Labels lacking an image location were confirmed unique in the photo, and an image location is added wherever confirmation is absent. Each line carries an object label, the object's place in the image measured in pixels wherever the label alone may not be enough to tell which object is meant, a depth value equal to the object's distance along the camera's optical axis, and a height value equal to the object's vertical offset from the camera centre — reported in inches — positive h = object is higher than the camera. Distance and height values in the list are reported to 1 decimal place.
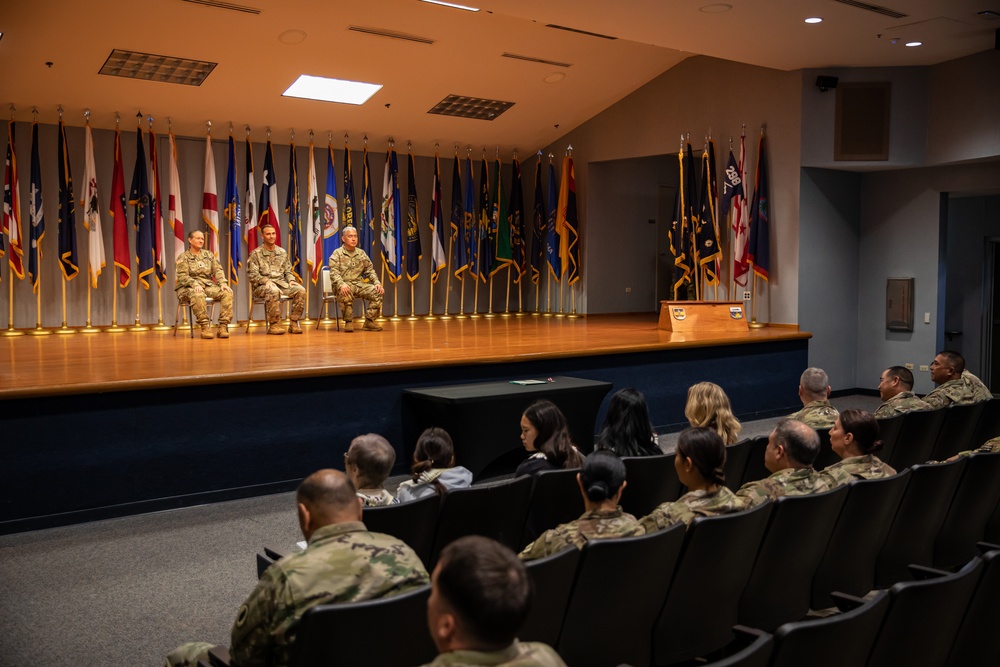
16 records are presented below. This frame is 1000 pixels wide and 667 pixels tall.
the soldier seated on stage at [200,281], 361.7 +7.1
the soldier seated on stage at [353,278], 394.6 +8.6
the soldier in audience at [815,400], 193.0 -23.3
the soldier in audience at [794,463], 131.3 -24.9
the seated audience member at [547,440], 158.4 -25.8
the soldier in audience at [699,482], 114.9 -24.8
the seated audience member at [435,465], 151.9 -28.8
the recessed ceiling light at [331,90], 410.0 +97.0
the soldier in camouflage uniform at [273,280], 374.9 +7.6
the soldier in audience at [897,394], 209.9 -24.4
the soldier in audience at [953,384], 221.6 -23.0
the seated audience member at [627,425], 170.4 -24.9
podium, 346.6 -8.6
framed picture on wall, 398.0 -4.8
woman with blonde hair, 171.3 -21.7
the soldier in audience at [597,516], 105.8 -26.6
